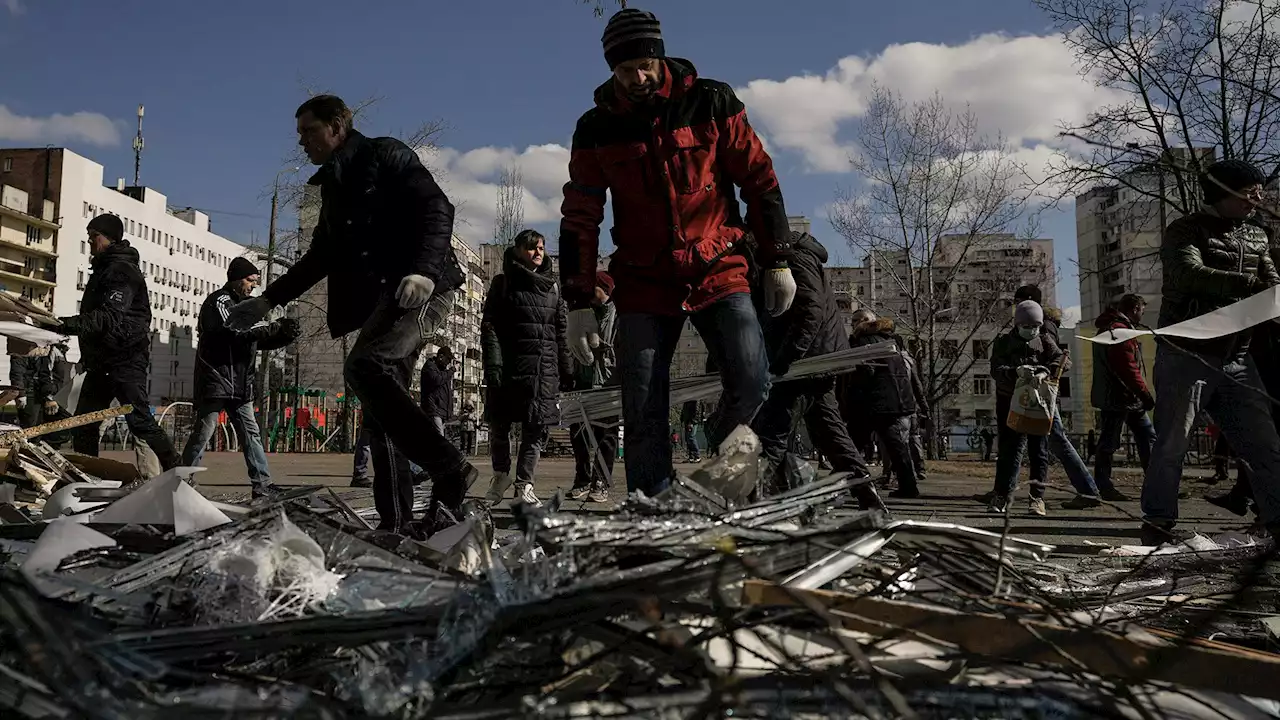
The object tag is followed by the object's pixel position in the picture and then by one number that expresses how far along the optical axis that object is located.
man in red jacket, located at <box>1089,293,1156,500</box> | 8.18
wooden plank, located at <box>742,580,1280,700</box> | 1.49
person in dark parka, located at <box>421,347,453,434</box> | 10.91
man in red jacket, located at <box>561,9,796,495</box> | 3.36
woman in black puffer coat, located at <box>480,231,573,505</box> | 7.16
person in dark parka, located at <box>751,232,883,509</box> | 4.98
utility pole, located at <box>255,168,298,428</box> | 27.23
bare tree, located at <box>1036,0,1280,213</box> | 14.19
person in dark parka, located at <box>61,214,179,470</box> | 6.35
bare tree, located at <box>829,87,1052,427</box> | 26.88
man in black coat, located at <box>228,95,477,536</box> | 3.88
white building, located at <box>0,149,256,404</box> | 73.38
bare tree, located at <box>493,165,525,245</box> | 37.28
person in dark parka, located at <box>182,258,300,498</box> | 7.10
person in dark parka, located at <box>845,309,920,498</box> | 7.83
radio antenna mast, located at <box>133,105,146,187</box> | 81.81
